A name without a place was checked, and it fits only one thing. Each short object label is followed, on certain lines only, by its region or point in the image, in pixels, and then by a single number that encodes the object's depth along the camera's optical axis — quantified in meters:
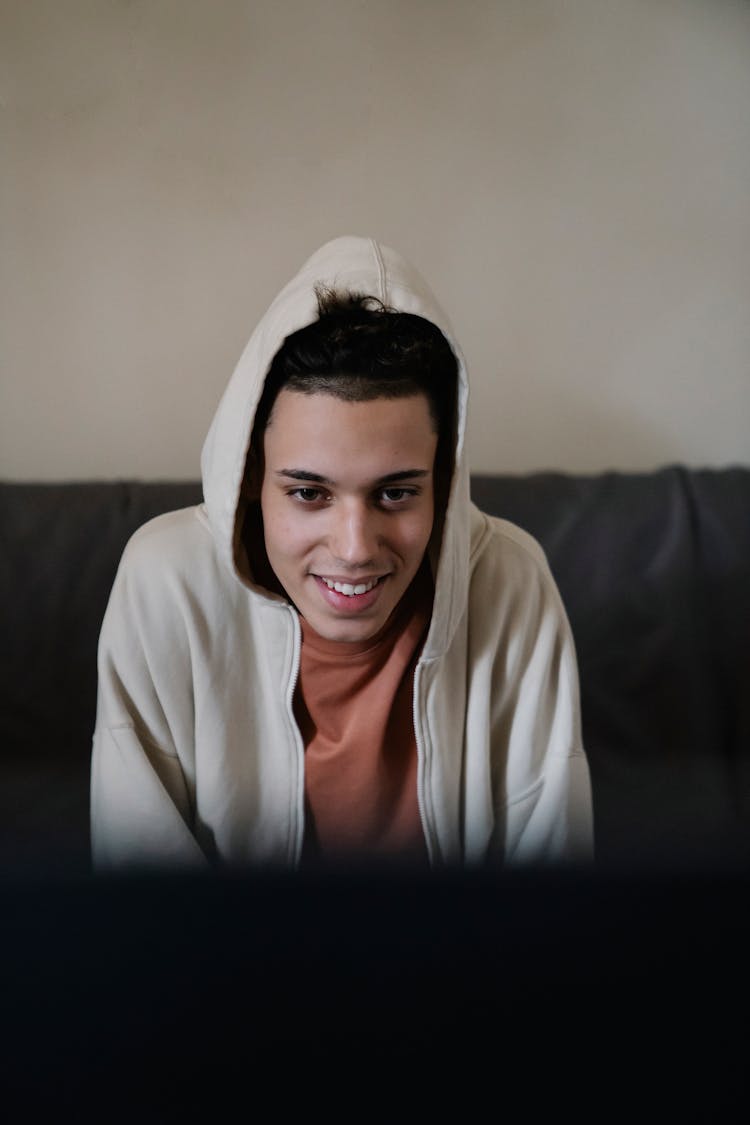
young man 1.09
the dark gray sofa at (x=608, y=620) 1.69
